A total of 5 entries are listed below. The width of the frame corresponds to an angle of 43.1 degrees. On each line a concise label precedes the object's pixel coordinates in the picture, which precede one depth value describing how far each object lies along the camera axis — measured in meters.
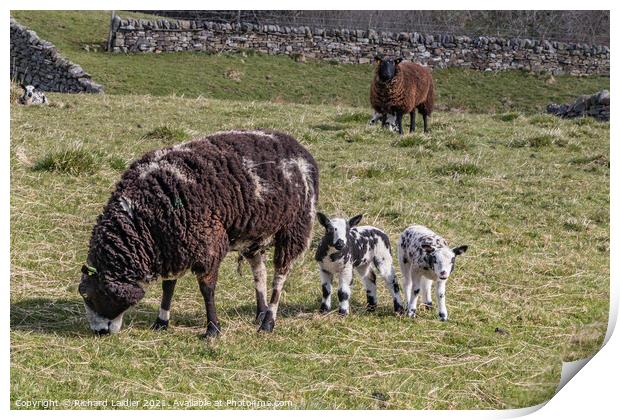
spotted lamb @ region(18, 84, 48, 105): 15.04
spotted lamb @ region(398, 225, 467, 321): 7.56
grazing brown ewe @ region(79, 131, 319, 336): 6.89
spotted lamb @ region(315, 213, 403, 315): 7.61
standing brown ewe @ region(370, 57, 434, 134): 17.61
